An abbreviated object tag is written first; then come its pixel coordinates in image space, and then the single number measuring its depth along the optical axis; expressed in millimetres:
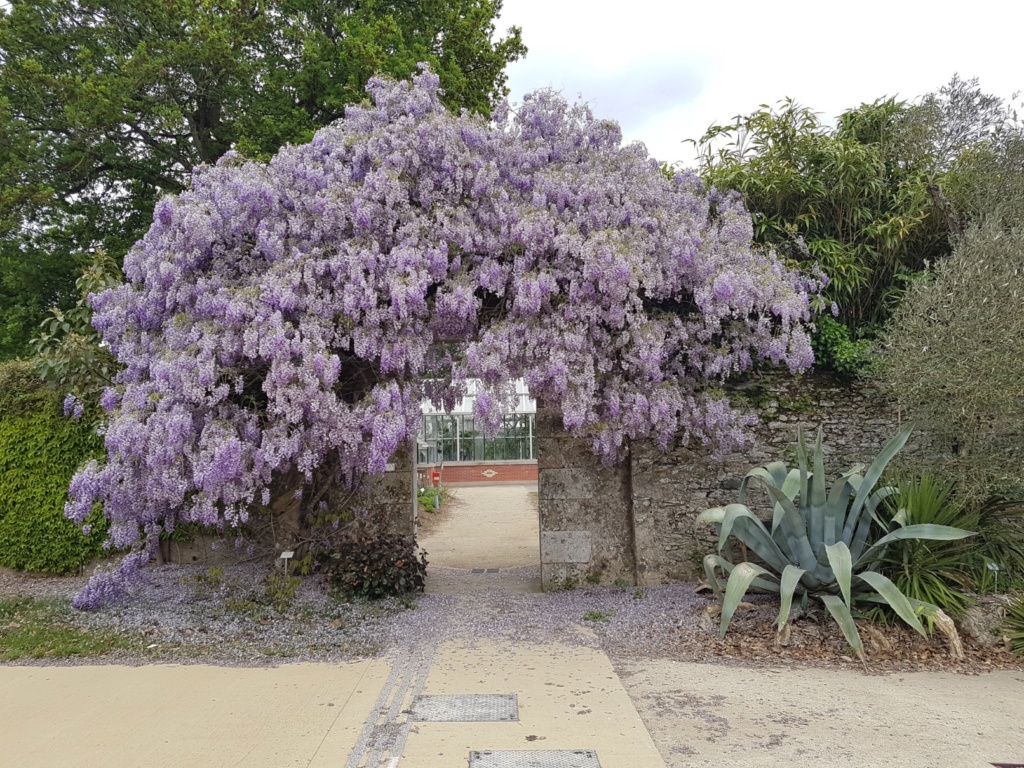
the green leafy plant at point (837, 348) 7344
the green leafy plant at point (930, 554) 5602
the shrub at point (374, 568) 6812
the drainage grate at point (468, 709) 4102
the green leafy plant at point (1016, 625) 5223
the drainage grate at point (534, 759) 3449
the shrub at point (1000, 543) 5781
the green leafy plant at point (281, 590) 6441
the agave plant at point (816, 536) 5320
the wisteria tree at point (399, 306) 5754
